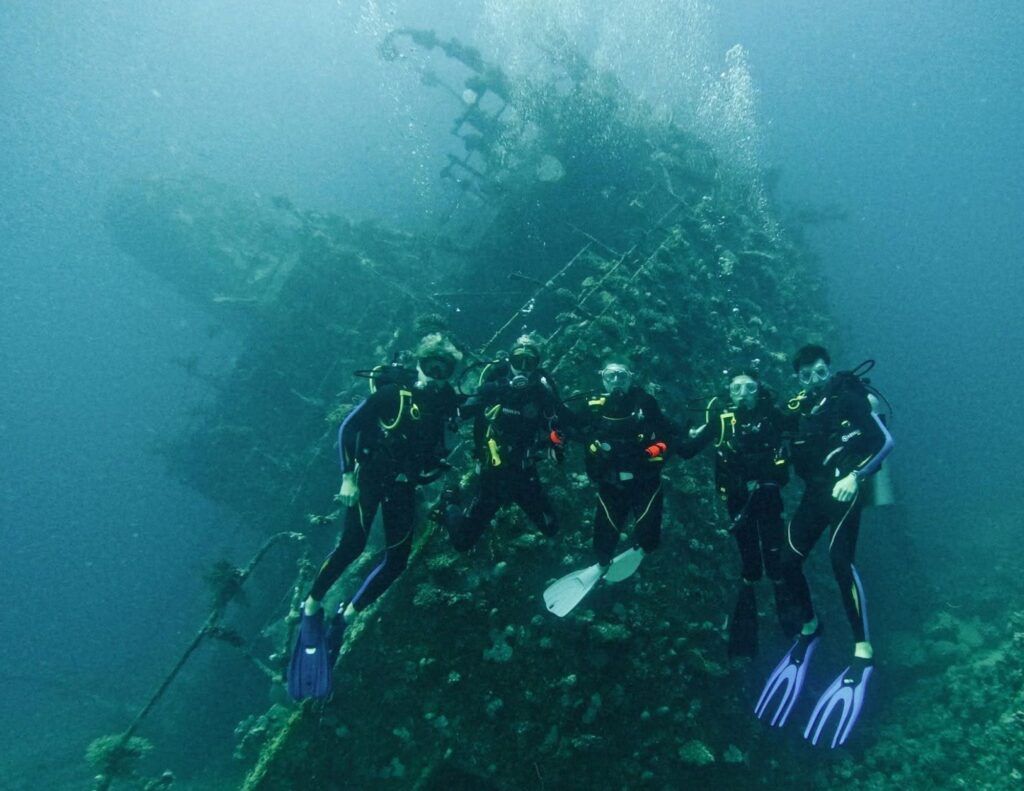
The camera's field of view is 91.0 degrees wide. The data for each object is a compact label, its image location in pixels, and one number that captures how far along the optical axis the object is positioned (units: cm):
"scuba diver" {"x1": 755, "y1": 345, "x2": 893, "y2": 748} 498
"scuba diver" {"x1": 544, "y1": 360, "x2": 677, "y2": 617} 525
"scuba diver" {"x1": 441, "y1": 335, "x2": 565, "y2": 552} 516
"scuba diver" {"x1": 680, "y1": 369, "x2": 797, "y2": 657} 528
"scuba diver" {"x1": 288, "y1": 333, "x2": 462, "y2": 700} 512
